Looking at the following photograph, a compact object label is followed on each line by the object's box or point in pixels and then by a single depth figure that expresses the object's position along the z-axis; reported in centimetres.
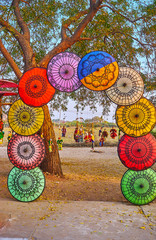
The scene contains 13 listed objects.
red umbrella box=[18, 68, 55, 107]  437
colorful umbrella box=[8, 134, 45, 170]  442
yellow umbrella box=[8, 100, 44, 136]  446
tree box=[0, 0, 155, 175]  657
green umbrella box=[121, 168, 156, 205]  430
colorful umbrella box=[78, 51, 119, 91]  408
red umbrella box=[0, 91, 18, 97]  486
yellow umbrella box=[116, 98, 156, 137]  421
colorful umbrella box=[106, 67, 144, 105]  416
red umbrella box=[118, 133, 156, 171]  424
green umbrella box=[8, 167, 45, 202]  443
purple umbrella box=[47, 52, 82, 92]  425
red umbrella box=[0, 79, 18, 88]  394
